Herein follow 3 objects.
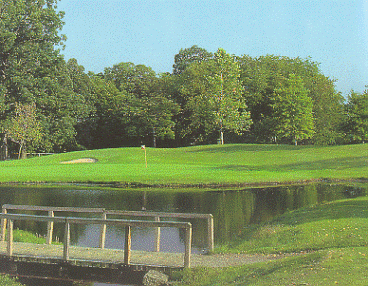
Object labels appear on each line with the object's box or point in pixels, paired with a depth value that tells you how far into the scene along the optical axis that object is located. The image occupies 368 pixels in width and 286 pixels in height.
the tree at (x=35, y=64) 68.94
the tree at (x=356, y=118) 67.81
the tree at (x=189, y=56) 99.38
